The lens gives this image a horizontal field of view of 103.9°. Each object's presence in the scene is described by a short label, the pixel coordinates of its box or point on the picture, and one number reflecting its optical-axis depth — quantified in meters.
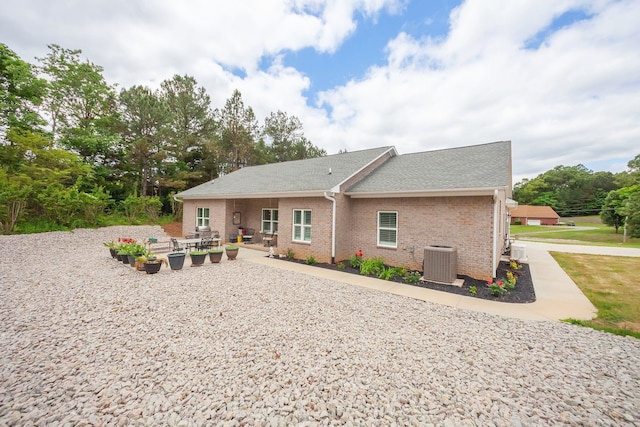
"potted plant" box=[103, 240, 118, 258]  9.84
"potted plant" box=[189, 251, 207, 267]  9.38
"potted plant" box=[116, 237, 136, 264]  8.99
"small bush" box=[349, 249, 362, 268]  9.79
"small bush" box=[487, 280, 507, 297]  6.75
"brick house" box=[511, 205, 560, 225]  50.44
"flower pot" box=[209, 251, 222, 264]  9.76
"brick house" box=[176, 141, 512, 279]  8.09
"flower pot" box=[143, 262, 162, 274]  8.00
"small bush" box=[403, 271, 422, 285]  7.90
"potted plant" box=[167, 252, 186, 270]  8.59
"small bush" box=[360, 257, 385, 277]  8.92
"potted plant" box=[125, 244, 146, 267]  8.76
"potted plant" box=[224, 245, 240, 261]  10.51
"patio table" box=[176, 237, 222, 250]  10.79
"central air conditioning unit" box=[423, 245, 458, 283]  7.71
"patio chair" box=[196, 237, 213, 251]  12.09
